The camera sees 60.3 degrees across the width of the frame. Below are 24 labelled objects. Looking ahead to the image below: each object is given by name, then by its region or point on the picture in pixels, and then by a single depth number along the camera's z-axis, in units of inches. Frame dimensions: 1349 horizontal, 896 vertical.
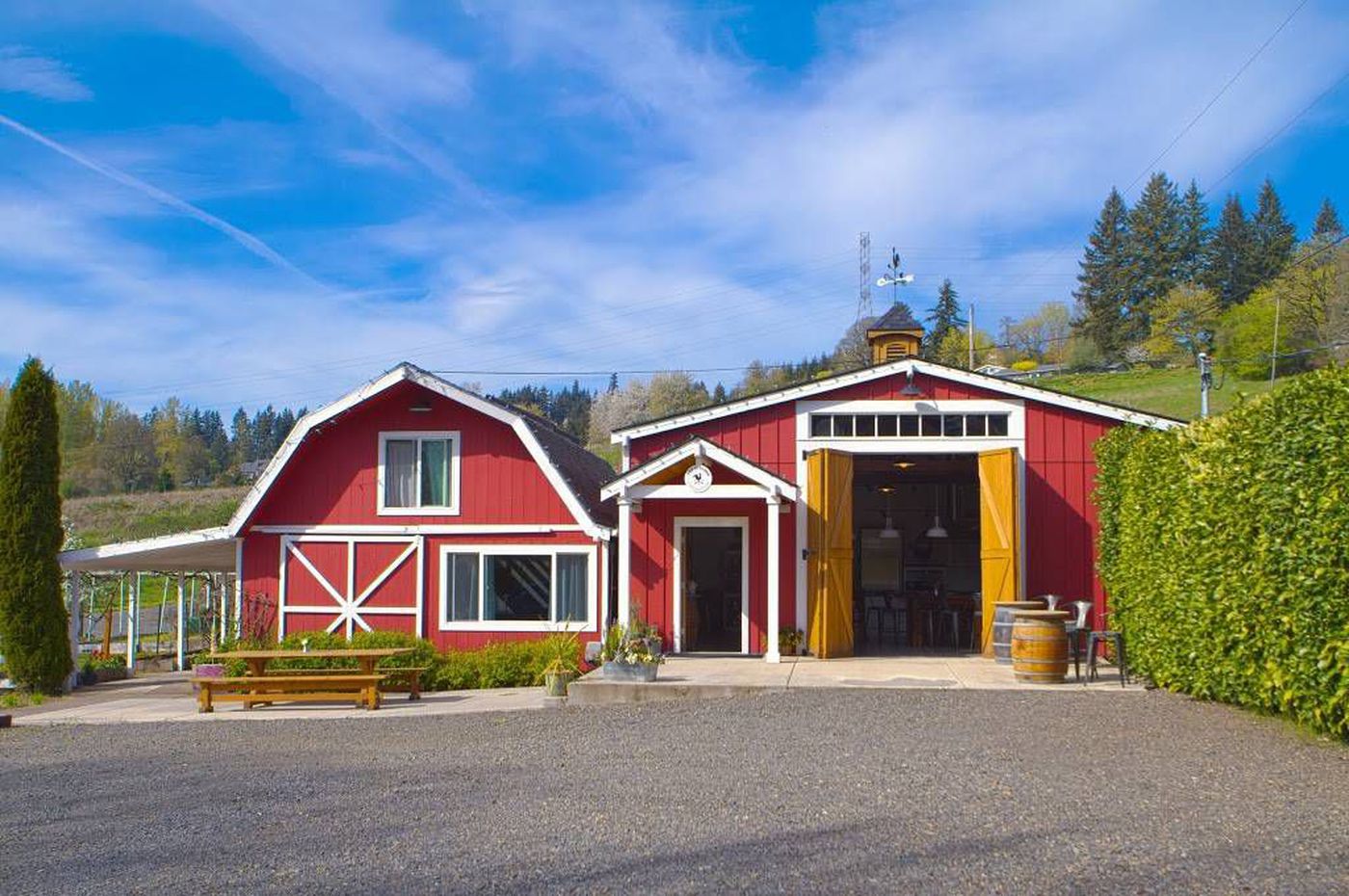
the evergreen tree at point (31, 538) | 660.1
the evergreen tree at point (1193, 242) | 2549.2
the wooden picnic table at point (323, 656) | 530.6
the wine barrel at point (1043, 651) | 492.4
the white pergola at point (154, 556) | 699.4
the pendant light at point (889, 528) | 850.8
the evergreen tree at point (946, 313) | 3031.5
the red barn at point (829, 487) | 610.2
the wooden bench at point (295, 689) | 534.0
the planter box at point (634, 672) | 507.5
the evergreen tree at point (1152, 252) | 2522.1
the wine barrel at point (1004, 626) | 573.9
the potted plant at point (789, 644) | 622.5
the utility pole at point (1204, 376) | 1082.1
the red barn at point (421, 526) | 675.4
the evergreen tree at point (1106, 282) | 2566.4
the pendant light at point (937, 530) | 793.6
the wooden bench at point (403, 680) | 558.9
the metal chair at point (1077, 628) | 511.8
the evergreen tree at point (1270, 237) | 2395.4
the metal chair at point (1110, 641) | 487.2
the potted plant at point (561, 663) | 520.1
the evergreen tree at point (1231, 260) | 2436.3
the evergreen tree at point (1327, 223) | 2589.1
